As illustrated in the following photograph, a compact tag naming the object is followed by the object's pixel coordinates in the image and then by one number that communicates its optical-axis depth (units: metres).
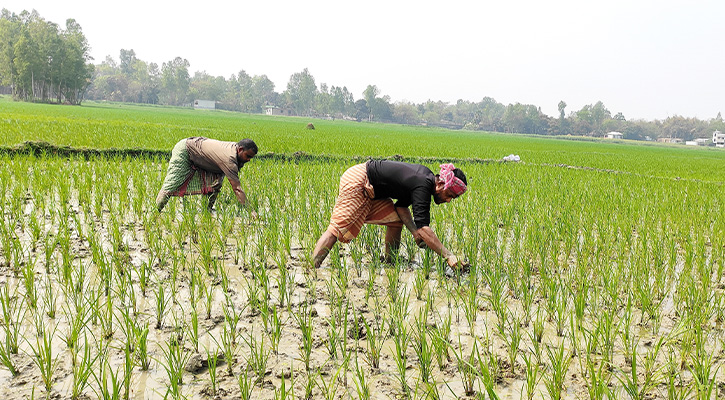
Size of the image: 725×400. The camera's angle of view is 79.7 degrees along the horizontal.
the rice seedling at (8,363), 1.58
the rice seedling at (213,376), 1.53
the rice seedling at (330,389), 1.50
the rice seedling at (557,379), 1.59
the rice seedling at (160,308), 2.03
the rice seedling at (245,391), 1.47
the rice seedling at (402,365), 1.58
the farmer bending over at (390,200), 2.82
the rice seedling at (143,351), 1.66
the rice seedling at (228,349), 1.70
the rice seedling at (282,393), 1.32
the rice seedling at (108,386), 1.36
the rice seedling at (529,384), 1.57
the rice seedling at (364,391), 1.47
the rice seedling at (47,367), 1.51
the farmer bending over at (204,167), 4.10
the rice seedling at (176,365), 1.41
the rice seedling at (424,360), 1.67
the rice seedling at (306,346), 1.76
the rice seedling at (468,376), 1.65
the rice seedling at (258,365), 1.67
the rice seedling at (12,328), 1.68
